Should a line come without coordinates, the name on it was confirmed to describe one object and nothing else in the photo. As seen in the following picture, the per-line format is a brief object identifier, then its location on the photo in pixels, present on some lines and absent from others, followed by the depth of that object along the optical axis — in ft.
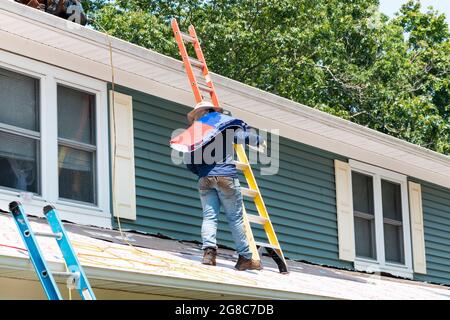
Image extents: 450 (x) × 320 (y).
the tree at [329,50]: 129.34
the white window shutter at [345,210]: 77.08
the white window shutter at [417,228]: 84.65
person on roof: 51.71
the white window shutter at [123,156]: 59.14
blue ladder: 35.54
